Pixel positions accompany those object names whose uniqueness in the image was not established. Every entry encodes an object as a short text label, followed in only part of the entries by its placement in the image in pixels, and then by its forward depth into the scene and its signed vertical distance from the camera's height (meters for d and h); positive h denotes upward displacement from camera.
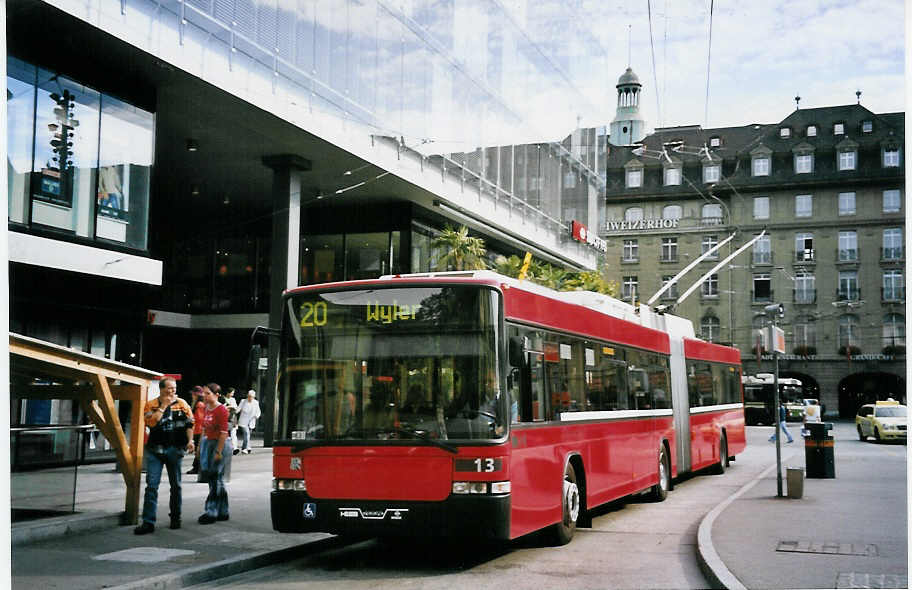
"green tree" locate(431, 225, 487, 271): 32.75 +4.81
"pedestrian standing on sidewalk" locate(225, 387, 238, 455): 23.34 -0.31
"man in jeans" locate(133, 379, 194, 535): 11.55 -0.58
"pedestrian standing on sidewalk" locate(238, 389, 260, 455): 24.91 -0.54
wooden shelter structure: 11.12 +0.07
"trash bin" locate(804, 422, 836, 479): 17.77 -1.05
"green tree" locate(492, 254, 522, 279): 34.19 +4.58
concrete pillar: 26.45 +4.62
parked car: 32.06 -0.76
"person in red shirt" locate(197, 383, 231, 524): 12.35 -0.77
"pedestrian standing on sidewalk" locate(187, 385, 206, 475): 18.67 -0.27
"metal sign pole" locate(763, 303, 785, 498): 14.59 +0.75
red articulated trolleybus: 9.23 -0.15
